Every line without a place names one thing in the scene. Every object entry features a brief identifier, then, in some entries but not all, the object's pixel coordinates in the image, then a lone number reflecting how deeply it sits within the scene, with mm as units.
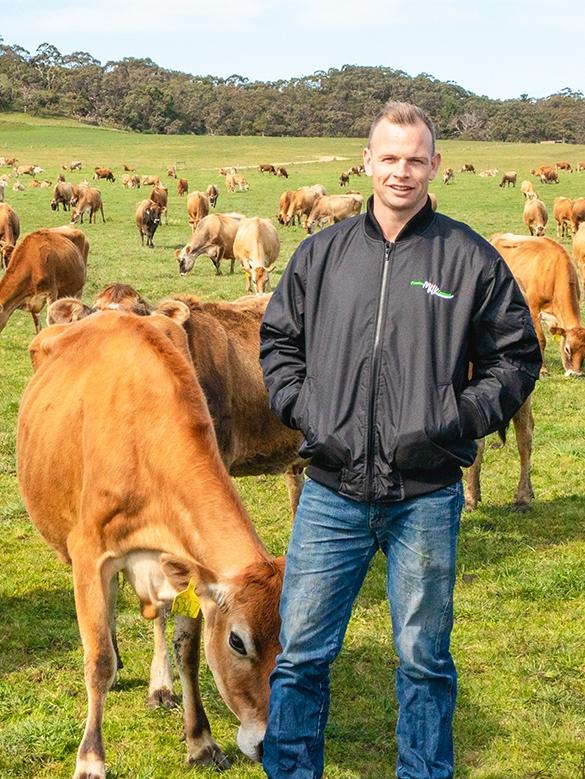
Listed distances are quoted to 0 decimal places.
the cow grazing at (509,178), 58094
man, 3469
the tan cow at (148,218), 31923
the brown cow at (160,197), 41188
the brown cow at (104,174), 60375
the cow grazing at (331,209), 38312
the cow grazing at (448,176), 61031
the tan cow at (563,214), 36281
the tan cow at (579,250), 22230
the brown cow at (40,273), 16172
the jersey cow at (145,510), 3723
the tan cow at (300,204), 39719
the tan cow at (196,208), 37594
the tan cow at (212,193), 47094
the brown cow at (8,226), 26062
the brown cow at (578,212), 34812
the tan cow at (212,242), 26297
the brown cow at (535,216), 36562
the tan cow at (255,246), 24375
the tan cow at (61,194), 43969
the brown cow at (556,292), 14125
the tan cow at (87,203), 39219
